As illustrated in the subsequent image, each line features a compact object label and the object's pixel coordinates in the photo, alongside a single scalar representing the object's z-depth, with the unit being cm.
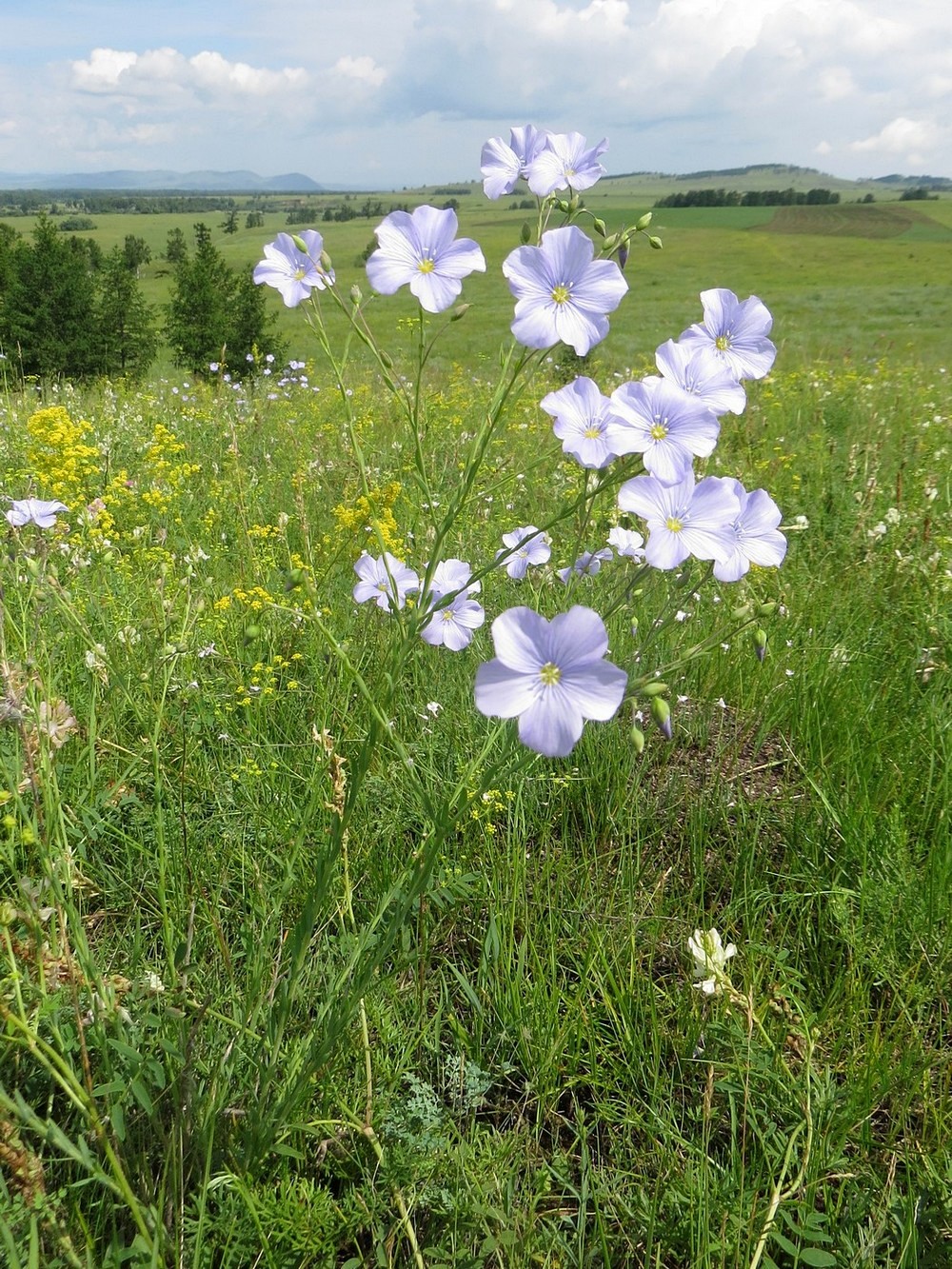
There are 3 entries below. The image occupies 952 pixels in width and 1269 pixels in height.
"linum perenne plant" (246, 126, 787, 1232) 30
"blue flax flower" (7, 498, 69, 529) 49
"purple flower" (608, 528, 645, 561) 44
